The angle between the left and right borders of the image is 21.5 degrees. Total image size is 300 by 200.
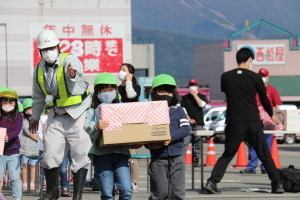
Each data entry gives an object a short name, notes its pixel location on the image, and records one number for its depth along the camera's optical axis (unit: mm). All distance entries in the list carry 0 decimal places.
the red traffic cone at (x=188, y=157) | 18734
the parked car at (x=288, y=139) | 34781
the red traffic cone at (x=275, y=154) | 15875
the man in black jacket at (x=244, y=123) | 10664
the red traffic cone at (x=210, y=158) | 18219
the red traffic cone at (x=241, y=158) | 17781
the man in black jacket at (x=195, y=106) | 16891
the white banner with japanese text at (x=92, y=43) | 45438
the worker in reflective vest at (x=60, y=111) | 8719
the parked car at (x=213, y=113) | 38438
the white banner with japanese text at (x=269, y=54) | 70562
